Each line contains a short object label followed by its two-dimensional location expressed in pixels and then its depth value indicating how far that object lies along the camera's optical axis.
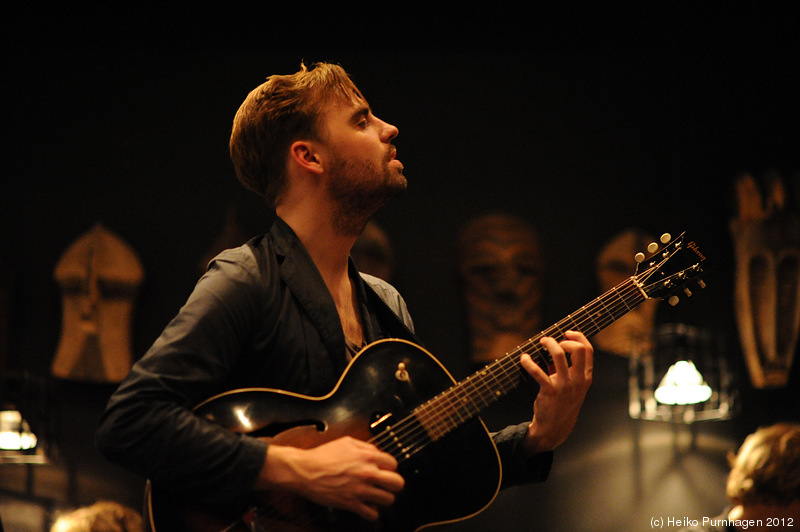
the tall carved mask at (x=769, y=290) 4.24
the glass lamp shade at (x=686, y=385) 3.92
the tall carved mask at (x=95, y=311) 4.17
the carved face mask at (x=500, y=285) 4.21
